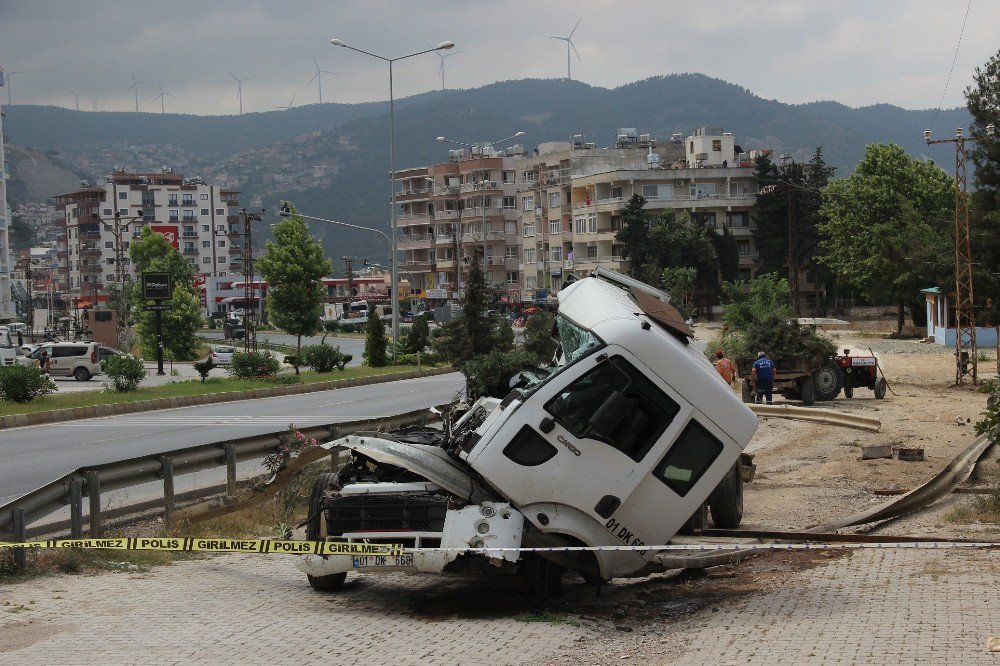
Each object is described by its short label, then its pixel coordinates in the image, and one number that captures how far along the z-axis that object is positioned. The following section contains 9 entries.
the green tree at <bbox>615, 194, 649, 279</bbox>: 98.75
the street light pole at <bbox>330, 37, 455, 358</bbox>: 56.06
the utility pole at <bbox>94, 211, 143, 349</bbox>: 76.38
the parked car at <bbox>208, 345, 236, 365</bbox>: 67.01
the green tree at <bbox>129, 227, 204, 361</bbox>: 68.94
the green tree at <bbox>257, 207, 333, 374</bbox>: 64.06
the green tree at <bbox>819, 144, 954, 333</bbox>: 73.81
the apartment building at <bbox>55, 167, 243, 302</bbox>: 182.12
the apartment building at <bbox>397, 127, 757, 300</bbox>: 105.38
